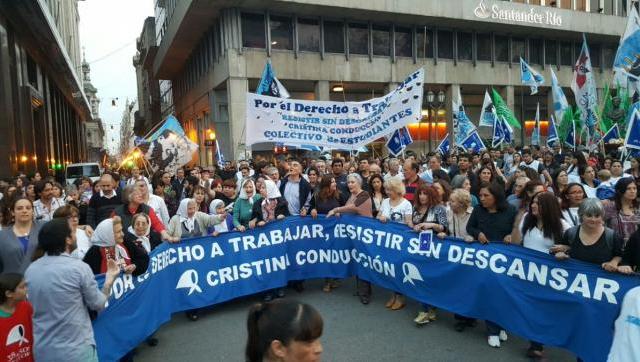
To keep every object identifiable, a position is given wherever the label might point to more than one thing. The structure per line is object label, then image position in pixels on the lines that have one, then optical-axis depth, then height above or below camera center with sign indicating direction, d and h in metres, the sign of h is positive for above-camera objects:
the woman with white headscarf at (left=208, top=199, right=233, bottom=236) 6.70 -0.88
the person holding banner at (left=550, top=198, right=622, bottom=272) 3.93 -0.82
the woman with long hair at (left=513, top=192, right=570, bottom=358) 4.50 -0.78
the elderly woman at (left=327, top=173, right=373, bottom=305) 6.58 -0.72
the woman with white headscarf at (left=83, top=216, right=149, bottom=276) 4.18 -0.82
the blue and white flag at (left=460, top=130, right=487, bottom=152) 13.60 +0.32
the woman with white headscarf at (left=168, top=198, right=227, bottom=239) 6.47 -0.83
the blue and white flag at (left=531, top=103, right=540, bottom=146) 17.82 +0.64
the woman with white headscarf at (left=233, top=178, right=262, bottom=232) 6.64 -0.64
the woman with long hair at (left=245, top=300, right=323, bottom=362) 1.81 -0.70
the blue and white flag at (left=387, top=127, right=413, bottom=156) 11.54 +0.39
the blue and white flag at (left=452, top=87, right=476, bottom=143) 16.19 +1.02
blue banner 4.09 -1.41
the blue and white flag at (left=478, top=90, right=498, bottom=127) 16.53 +1.44
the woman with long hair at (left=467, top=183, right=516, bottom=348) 5.02 -0.77
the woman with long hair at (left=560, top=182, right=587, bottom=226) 5.20 -0.60
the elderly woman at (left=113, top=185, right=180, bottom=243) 5.50 -0.53
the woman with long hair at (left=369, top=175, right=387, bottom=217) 6.92 -0.54
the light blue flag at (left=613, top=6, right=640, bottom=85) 10.02 +2.12
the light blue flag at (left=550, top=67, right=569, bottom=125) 15.64 +1.68
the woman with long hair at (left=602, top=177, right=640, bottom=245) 4.84 -0.68
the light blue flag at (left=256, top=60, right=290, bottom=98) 12.81 +2.12
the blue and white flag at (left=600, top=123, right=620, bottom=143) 14.83 +0.50
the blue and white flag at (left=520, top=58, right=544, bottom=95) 16.75 +2.76
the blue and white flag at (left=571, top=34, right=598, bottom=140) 12.99 +1.71
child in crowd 2.92 -0.99
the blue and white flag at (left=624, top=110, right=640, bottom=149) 8.57 +0.30
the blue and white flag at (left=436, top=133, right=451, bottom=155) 14.17 +0.23
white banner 9.15 +0.82
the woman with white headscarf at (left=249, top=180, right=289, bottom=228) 6.65 -0.69
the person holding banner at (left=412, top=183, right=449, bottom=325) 5.57 -0.78
